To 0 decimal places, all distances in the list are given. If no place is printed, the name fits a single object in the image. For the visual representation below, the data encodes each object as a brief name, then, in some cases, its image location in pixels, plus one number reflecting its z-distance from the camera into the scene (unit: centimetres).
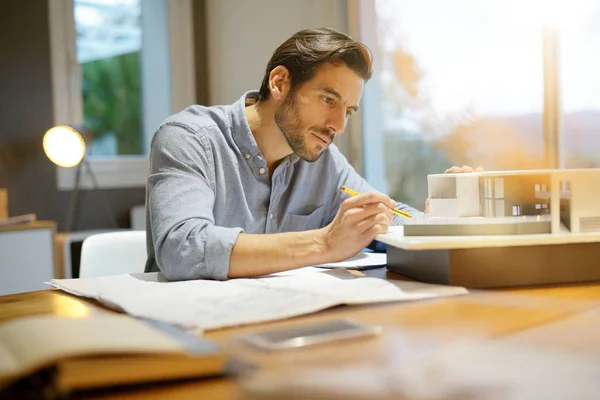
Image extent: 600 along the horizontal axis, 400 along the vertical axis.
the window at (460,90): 225
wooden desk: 66
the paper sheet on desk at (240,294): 88
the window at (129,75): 383
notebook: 57
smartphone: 71
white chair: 167
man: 121
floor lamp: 309
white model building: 112
